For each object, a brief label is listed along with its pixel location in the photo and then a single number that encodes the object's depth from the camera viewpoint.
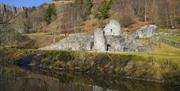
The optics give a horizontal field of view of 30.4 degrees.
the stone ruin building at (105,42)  85.61
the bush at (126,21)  136.35
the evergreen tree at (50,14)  171.30
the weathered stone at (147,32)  97.56
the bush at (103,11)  152.88
